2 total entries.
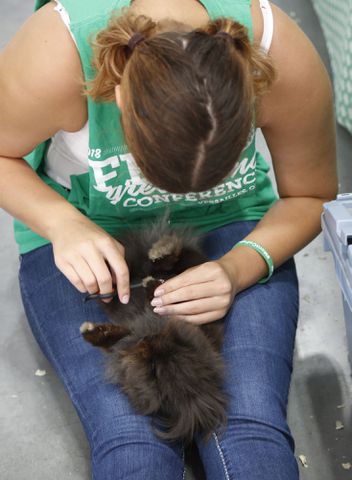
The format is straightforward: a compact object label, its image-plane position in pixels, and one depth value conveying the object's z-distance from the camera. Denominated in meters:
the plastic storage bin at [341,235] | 1.83
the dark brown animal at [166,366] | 1.86
